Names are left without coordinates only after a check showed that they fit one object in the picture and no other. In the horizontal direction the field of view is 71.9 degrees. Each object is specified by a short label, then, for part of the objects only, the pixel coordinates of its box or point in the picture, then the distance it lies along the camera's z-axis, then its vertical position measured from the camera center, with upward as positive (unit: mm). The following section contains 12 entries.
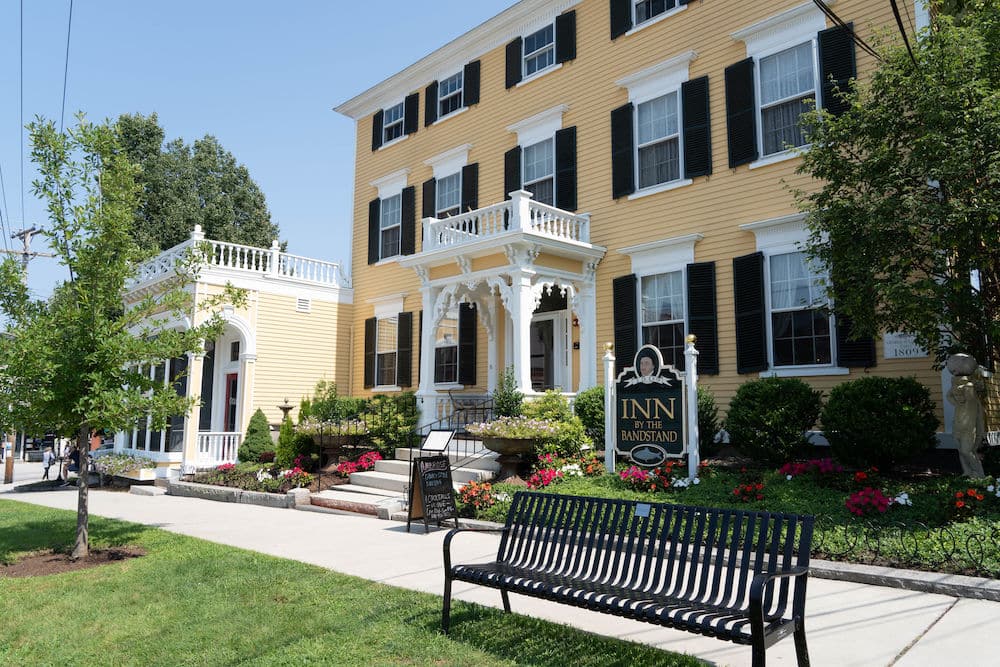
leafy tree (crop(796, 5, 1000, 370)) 7816 +2790
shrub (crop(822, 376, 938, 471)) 9000 +19
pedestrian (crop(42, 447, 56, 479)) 23542 -1324
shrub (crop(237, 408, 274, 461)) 17938 -465
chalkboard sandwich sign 9648 -981
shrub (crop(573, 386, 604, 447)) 12602 +181
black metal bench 3863 -1006
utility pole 34628 +9111
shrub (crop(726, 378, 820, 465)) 10008 +61
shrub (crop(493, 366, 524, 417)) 13078 +430
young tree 8211 +1183
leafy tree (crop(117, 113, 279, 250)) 33906 +11685
